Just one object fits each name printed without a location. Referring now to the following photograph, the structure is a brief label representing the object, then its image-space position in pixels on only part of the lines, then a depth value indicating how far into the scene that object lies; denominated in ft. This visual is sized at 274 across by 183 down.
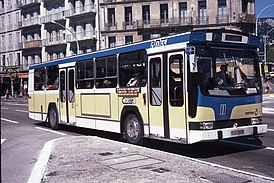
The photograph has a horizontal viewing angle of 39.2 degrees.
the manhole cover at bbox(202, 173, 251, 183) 20.35
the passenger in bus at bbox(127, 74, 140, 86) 33.60
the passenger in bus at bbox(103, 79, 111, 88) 37.86
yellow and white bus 27.43
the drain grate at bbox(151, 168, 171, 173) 22.71
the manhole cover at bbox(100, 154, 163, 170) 24.57
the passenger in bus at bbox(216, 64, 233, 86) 28.25
